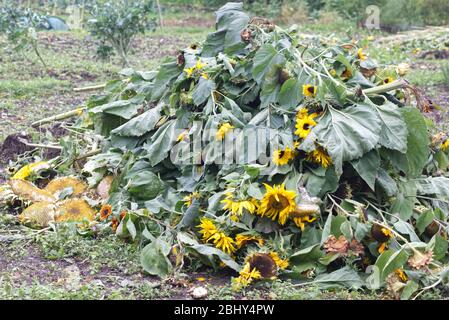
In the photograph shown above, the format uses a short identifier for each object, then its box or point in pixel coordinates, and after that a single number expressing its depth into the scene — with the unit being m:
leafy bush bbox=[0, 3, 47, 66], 9.16
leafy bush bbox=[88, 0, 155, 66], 9.22
